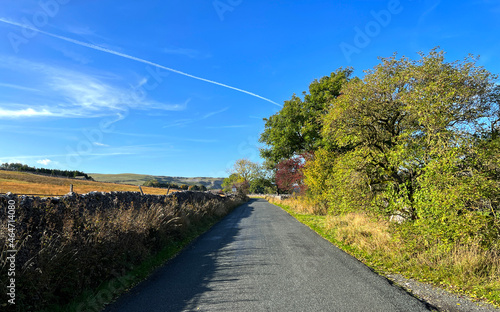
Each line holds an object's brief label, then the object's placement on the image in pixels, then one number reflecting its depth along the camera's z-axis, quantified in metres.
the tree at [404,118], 8.04
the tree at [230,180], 94.83
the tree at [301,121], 27.39
